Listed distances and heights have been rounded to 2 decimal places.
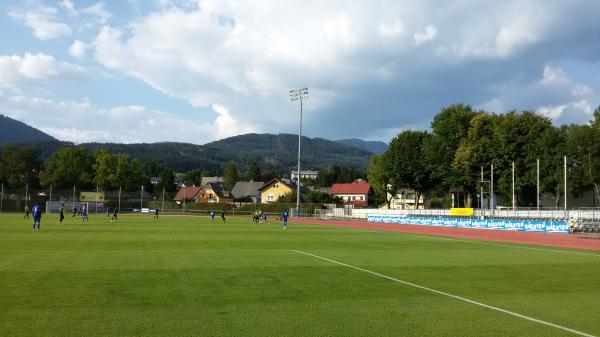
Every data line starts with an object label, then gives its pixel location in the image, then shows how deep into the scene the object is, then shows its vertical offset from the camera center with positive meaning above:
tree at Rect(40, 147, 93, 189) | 123.12 +6.82
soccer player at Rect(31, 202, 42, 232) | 35.53 -1.44
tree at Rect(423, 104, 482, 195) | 79.12 +10.55
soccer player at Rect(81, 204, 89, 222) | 52.52 -1.94
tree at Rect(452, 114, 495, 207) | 73.00 +8.16
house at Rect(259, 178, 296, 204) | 125.75 +3.31
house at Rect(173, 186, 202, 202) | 154.00 +2.10
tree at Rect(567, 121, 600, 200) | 65.44 +7.58
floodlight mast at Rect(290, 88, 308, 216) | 80.06 +17.62
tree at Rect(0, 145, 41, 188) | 129.25 +7.49
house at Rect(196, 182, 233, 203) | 141.12 +1.65
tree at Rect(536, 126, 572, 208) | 66.06 +6.89
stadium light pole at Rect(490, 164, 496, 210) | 67.24 +3.57
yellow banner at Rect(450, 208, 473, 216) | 61.49 -0.60
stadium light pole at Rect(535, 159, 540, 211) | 61.94 +4.45
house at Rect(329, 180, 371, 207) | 144.88 +3.38
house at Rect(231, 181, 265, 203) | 149.25 +3.45
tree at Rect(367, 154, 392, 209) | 98.18 +5.49
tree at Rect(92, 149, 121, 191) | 119.94 +6.30
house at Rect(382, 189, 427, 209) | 120.22 +0.97
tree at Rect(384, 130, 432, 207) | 88.31 +7.34
